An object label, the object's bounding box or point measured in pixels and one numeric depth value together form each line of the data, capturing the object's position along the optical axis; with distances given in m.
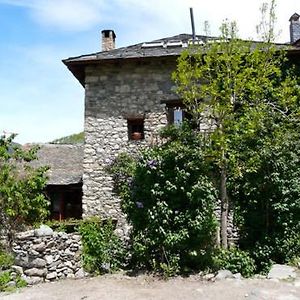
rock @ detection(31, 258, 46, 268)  10.48
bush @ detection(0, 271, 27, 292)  9.74
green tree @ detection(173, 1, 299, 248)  10.86
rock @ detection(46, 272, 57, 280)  10.52
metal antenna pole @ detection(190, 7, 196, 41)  14.67
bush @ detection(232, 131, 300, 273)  10.59
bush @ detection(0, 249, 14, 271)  10.38
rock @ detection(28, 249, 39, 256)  10.54
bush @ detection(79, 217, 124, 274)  10.84
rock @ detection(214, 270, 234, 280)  9.31
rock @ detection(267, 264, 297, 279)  9.16
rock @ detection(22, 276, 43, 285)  10.27
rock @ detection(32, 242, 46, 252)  10.55
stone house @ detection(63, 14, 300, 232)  13.63
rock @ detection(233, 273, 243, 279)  9.37
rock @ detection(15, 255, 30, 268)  10.50
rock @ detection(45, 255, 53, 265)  10.58
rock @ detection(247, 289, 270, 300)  7.88
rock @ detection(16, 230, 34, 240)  10.71
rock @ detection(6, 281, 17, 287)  9.95
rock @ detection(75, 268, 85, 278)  10.67
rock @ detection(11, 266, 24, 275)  10.40
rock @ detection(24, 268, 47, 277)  10.42
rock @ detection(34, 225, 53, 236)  10.68
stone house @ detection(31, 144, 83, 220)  15.50
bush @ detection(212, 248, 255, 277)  9.97
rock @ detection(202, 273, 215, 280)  9.37
